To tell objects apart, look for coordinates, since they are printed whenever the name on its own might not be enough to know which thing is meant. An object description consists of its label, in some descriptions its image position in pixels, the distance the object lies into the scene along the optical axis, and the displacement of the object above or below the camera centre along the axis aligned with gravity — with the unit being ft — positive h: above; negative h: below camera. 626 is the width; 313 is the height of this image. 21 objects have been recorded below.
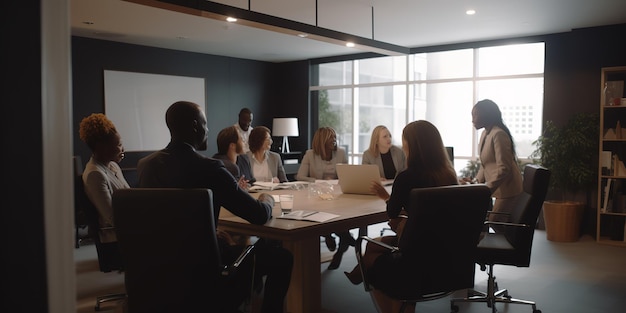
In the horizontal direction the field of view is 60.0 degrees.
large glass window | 25.23 +2.07
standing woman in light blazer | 13.28 -0.64
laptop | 13.24 -1.13
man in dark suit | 7.92 -0.62
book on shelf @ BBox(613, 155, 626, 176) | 20.38 -1.33
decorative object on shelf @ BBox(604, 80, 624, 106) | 20.35 +1.54
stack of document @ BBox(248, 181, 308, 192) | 14.39 -1.48
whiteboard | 26.66 +1.45
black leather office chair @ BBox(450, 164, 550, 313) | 10.82 -2.08
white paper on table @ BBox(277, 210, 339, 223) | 9.91 -1.58
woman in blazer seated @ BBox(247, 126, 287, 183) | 16.55 -0.76
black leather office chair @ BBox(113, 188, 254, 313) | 7.09 -1.56
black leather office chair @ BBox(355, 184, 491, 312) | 8.21 -1.77
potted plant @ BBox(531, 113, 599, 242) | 20.79 -1.33
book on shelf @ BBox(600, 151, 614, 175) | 20.47 -1.11
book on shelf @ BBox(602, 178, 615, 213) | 20.33 -2.42
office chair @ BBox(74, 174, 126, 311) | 10.27 -2.13
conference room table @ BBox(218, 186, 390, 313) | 9.28 -1.74
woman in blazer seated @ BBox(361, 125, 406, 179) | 16.58 -0.78
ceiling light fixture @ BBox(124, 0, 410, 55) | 11.03 +2.58
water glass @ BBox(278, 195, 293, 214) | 10.70 -1.41
